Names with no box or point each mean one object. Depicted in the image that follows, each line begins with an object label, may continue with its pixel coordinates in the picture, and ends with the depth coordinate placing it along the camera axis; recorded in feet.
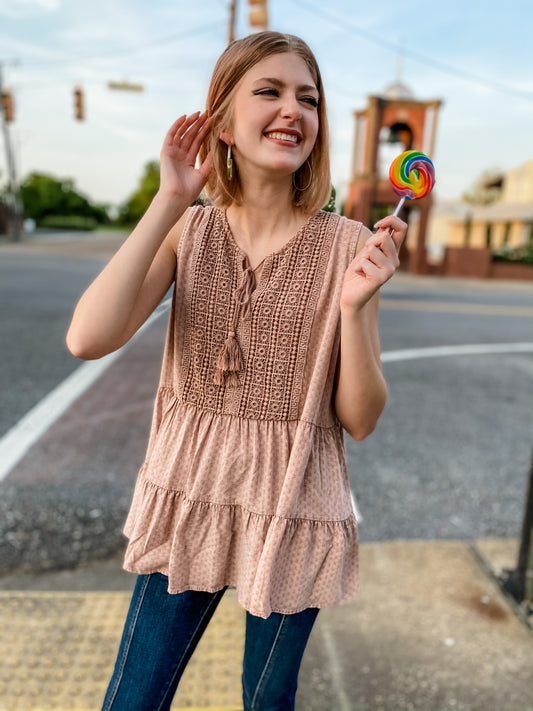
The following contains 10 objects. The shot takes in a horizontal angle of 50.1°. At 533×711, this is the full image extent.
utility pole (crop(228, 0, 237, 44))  35.47
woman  4.17
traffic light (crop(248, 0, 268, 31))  28.99
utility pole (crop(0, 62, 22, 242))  106.73
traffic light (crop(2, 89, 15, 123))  64.89
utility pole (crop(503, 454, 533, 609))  8.63
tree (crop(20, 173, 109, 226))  279.32
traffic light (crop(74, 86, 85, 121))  64.10
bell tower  60.54
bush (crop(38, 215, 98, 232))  239.71
